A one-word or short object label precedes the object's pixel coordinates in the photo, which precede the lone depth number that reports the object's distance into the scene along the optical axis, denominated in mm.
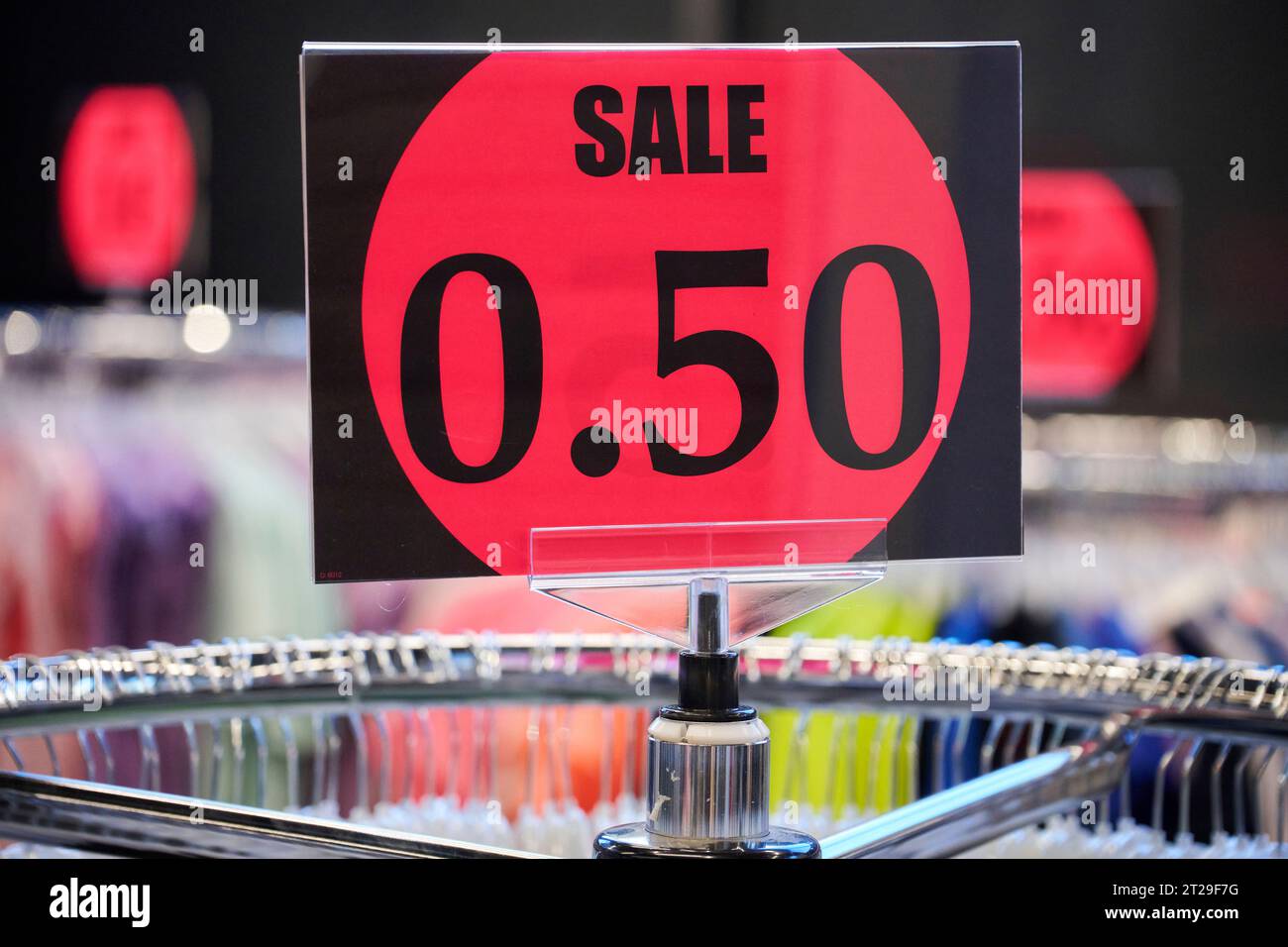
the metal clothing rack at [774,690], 1759
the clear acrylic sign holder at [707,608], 1650
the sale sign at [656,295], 1676
